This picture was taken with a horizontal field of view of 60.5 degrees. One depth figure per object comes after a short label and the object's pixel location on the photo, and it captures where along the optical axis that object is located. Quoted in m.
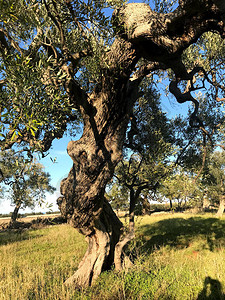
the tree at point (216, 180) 33.44
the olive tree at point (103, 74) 5.41
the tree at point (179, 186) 9.88
